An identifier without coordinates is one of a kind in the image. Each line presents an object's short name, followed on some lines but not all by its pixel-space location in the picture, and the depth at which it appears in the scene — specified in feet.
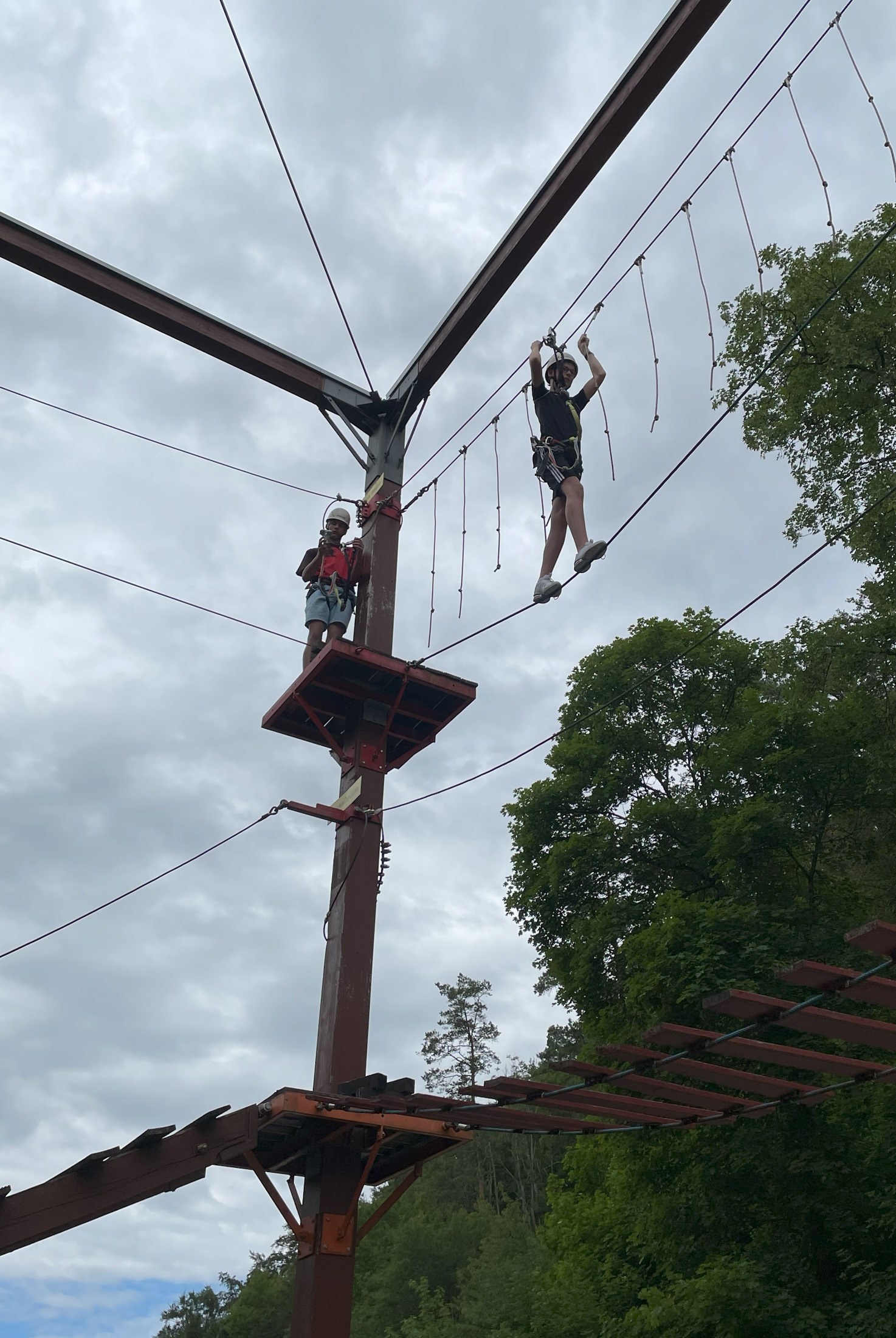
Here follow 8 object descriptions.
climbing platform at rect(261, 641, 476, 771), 31.01
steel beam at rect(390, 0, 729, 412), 26.76
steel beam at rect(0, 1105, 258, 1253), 20.84
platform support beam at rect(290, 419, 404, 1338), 24.64
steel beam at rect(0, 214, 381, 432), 34.47
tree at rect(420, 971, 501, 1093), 135.13
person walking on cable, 25.04
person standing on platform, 33.45
